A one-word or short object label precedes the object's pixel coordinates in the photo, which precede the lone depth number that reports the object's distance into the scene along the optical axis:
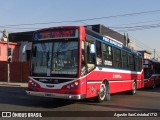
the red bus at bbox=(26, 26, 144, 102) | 7.88
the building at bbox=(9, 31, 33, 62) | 32.37
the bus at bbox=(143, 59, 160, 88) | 18.21
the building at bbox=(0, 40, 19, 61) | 30.70
